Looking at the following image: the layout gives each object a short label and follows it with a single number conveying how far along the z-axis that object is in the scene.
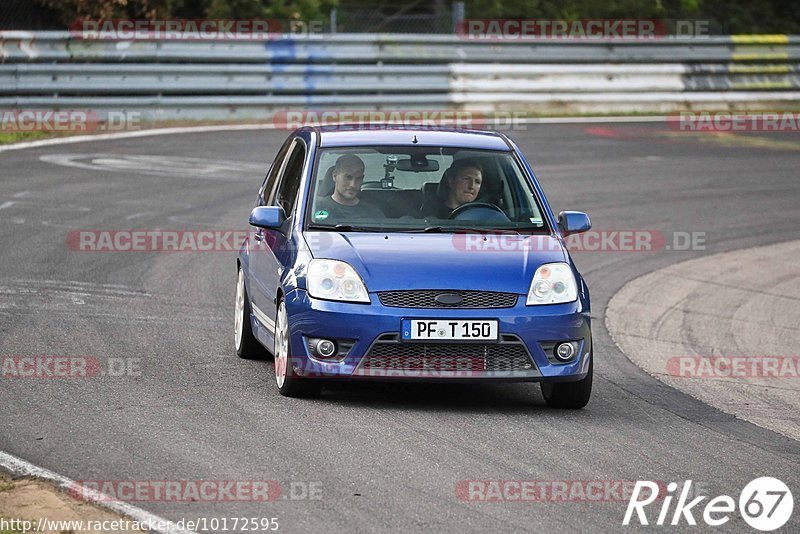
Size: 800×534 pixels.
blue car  16.94
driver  19.02
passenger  18.75
